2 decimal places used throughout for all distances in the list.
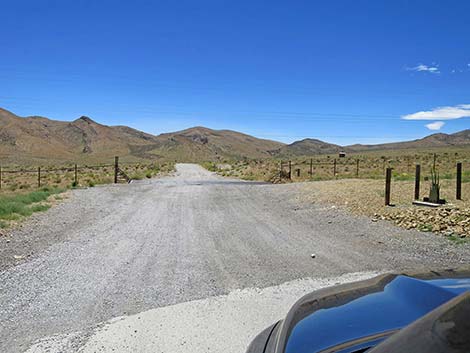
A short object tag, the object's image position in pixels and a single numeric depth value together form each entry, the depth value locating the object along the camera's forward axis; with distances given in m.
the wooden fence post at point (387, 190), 14.00
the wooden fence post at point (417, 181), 14.27
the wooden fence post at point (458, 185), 14.37
